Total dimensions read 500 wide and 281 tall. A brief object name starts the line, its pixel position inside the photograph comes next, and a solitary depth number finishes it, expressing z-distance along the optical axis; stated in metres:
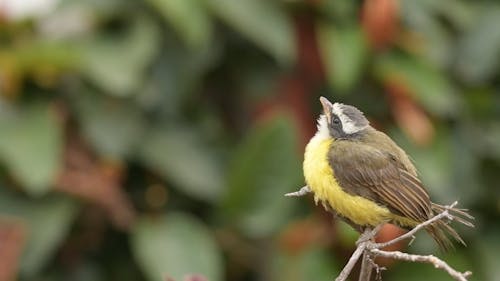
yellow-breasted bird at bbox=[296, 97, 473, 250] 3.77
